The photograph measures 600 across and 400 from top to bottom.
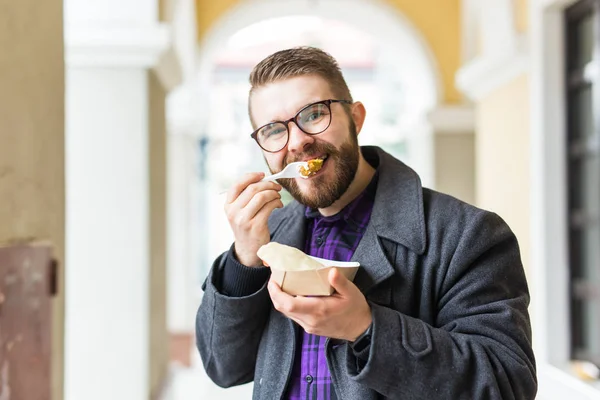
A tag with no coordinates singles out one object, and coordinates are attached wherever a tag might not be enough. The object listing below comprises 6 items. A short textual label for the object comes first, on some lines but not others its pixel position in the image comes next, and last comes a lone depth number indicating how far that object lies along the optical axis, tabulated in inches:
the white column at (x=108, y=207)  132.6
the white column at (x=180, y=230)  305.1
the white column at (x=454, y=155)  283.0
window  150.1
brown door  62.9
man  51.7
